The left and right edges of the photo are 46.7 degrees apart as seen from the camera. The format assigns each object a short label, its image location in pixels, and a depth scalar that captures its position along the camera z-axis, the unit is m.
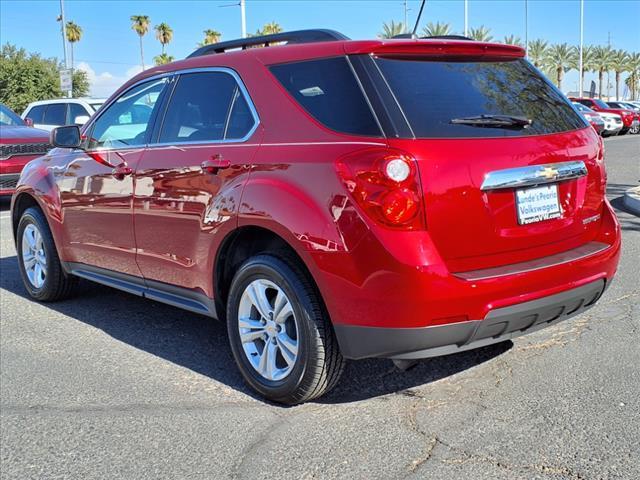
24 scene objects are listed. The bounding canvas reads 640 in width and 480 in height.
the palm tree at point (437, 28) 49.27
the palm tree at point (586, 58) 74.57
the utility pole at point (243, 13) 29.64
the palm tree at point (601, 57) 81.75
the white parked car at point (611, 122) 33.56
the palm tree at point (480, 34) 55.59
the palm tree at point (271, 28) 69.66
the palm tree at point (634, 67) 86.25
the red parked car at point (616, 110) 34.84
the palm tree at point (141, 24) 76.19
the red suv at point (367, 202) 3.24
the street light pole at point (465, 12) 47.23
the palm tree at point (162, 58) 67.75
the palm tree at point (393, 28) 50.20
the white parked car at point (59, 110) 16.20
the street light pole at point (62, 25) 44.19
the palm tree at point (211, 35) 70.12
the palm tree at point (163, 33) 78.94
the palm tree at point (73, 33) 72.06
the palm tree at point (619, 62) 84.06
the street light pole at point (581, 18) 60.00
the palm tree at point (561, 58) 74.06
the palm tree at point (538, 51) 69.69
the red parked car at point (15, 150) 12.00
